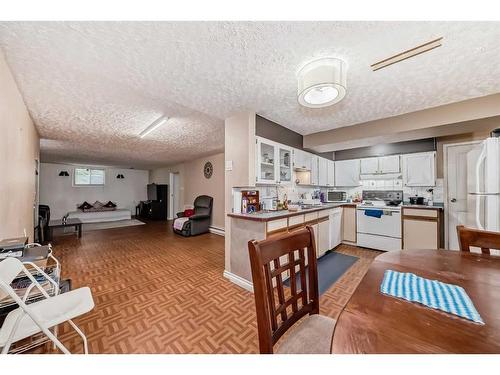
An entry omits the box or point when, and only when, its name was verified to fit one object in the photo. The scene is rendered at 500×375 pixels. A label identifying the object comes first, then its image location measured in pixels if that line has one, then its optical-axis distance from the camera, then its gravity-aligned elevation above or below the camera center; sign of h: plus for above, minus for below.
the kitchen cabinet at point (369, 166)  4.38 +0.53
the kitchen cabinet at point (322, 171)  4.43 +0.40
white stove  3.63 -0.68
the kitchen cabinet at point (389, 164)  4.10 +0.54
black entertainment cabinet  8.28 -0.68
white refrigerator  2.15 +0.04
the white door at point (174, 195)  8.48 -0.30
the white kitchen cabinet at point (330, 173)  4.80 +0.39
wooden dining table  0.57 -0.46
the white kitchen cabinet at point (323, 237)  3.37 -0.88
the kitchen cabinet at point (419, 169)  3.74 +0.39
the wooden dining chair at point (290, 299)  0.79 -0.54
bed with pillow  7.46 -0.98
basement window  8.34 +0.51
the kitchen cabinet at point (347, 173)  4.66 +0.39
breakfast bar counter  2.33 -0.35
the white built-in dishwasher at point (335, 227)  3.82 -0.80
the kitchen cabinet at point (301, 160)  3.63 +0.57
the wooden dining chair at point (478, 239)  1.26 -0.34
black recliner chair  5.36 -0.88
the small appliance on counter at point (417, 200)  3.84 -0.23
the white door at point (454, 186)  3.44 +0.05
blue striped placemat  0.73 -0.46
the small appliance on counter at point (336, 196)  4.79 -0.19
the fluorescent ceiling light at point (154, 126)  3.12 +1.10
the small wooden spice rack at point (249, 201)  2.80 -0.19
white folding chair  1.04 -0.79
